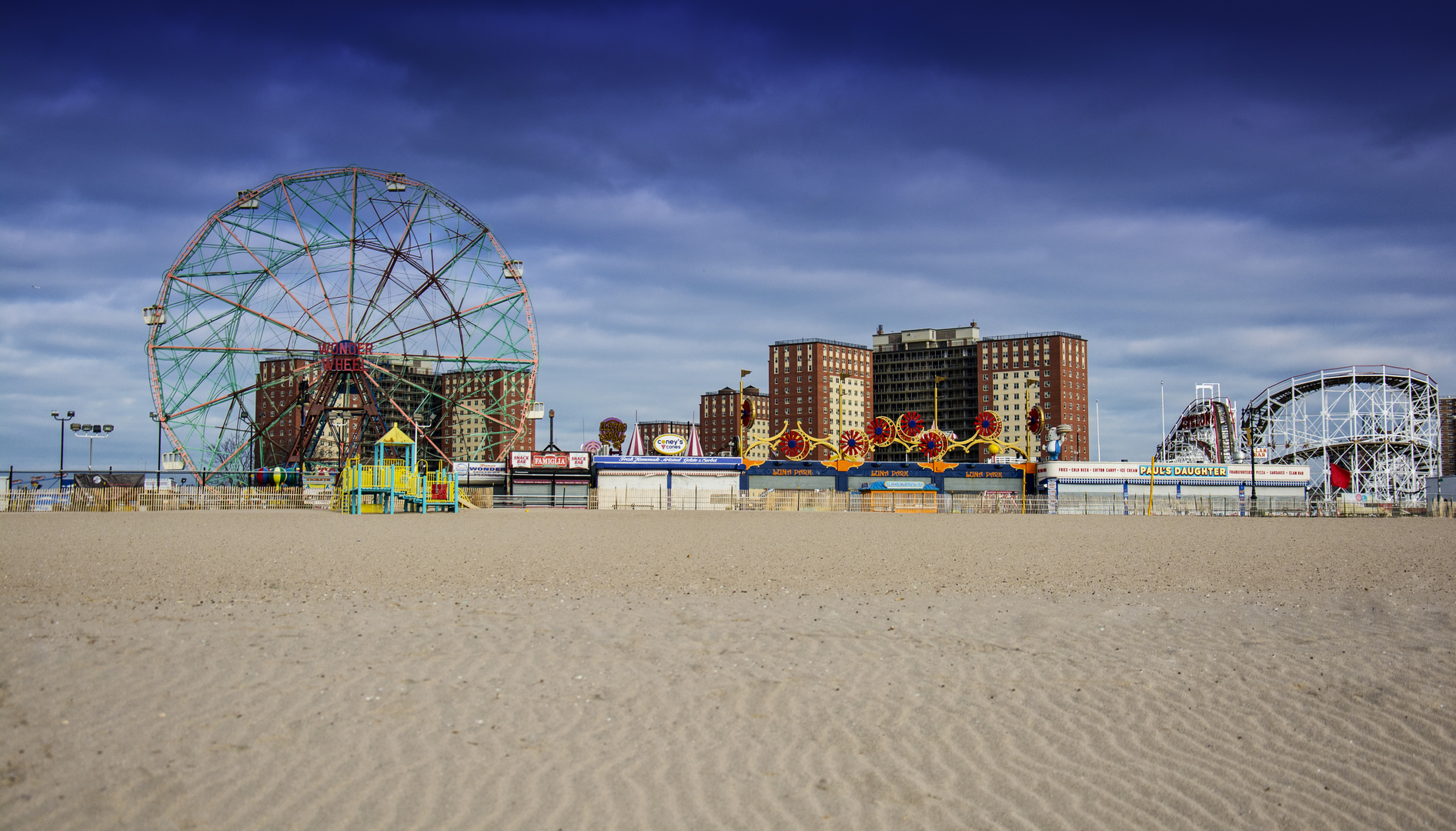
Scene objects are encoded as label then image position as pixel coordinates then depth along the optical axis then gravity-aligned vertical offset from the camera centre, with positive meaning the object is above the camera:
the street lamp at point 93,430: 61.19 +2.41
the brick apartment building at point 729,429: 195.25 +8.01
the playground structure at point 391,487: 41.12 -0.90
